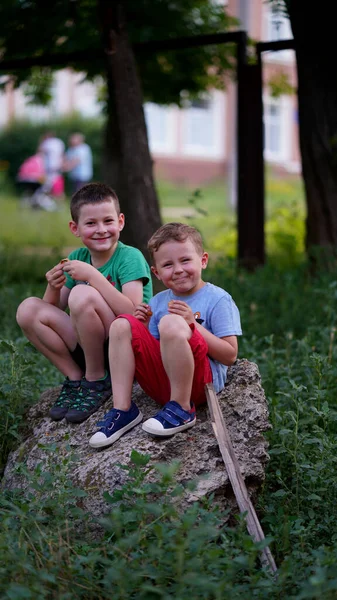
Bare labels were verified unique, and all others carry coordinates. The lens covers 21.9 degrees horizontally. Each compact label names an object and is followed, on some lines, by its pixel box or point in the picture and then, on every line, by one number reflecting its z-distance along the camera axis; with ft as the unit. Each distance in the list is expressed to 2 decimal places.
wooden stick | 10.13
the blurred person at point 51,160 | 76.95
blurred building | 102.32
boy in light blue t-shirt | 11.37
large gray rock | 11.25
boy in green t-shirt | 12.64
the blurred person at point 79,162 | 73.97
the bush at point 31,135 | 95.04
